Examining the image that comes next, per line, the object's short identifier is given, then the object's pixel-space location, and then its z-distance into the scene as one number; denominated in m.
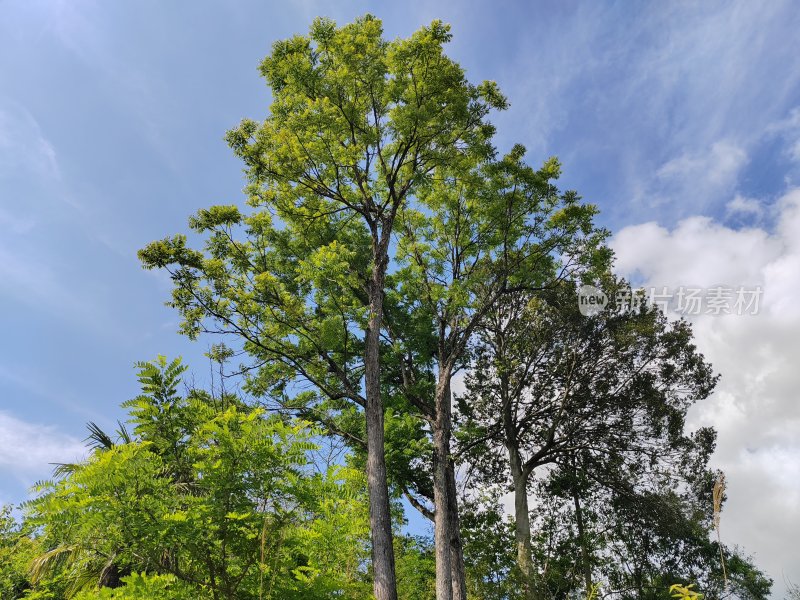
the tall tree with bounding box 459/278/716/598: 14.45
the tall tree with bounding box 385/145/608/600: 11.02
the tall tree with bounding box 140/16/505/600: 9.01
